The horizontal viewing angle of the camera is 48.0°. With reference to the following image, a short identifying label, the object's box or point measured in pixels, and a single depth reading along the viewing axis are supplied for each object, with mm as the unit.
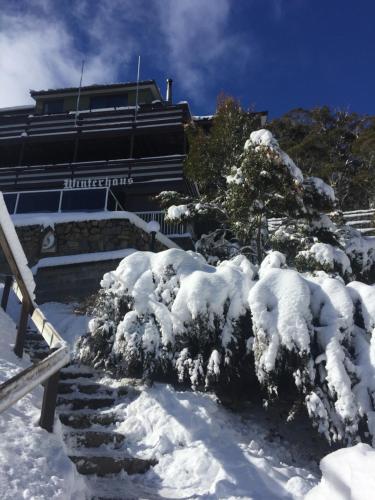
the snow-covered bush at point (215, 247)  10859
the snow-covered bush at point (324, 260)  7578
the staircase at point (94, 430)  4398
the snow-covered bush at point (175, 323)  5578
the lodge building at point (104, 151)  17797
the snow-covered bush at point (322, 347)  4641
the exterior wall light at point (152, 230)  12406
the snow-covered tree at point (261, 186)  7941
